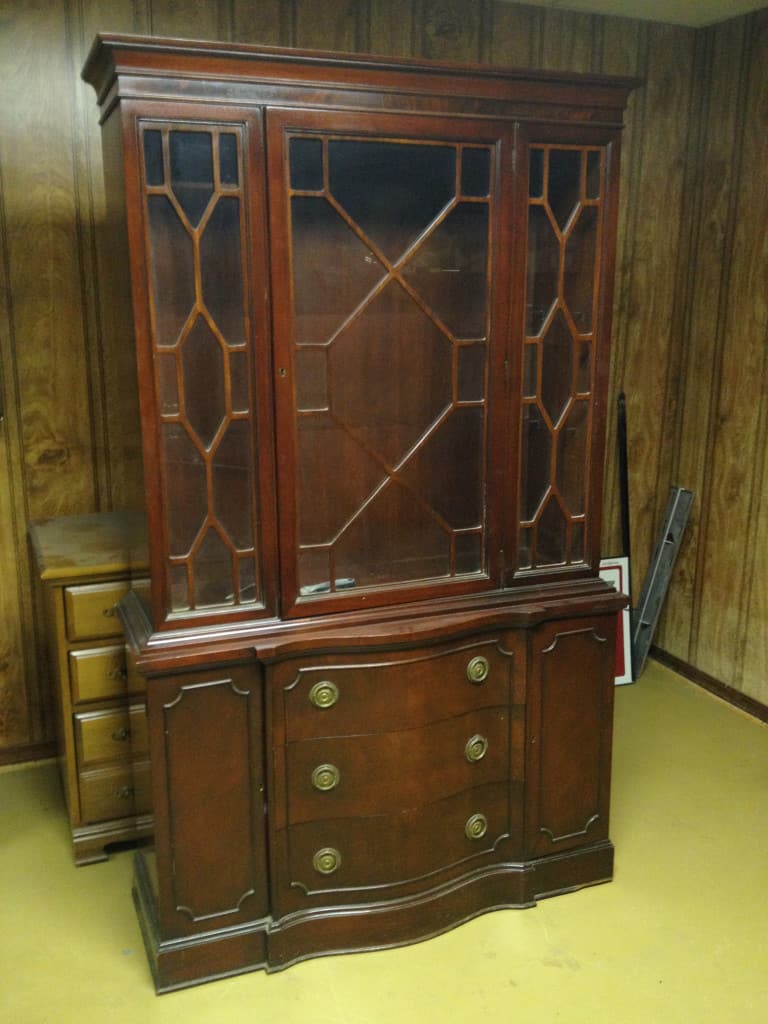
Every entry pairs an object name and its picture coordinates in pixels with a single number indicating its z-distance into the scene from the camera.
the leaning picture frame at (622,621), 3.56
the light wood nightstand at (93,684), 2.37
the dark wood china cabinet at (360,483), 1.88
